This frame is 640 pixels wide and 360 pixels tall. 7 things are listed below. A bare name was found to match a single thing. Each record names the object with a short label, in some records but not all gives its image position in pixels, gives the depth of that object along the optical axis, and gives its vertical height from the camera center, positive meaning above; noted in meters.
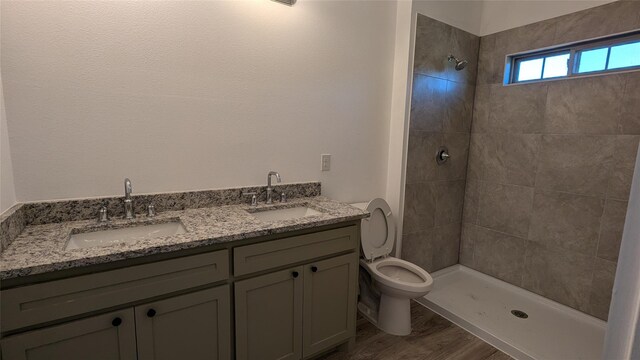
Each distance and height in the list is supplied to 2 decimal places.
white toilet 1.98 -0.92
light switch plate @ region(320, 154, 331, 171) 2.18 -0.14
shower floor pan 1.96 -1.29
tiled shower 2.11 -0.12
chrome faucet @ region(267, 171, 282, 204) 1.90 -0.31
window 2.04 +0.68
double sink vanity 1.02 -0.59
